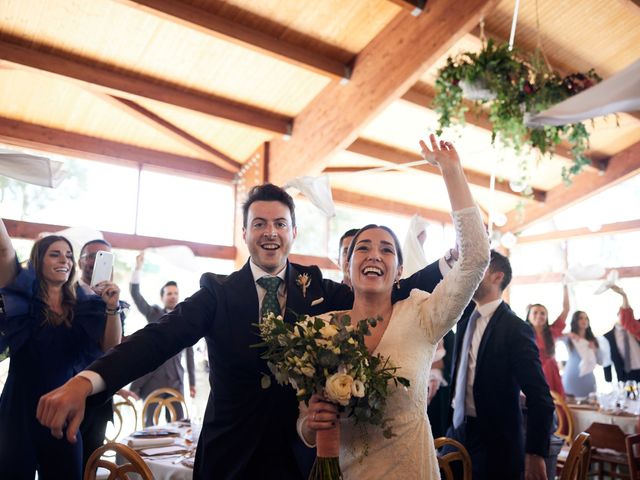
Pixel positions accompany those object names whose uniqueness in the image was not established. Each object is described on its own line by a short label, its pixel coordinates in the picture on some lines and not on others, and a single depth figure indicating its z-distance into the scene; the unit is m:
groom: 1.62
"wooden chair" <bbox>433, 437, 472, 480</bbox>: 2.11
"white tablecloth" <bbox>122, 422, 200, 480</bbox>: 2.53
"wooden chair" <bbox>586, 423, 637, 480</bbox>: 4.12
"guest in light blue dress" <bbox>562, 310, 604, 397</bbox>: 6.39
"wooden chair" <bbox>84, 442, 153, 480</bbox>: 1.82
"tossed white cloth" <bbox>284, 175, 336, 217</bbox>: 3.50
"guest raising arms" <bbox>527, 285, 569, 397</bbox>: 5.52
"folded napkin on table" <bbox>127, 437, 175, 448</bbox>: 2.98
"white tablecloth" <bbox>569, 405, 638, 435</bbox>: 4.75
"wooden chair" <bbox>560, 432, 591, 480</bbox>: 2.15
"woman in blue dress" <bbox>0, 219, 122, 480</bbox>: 2.60
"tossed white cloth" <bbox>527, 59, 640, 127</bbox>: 3.03
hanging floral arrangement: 4.49
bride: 1.61
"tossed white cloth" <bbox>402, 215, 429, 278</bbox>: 3.06
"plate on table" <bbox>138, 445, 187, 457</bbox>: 2.81
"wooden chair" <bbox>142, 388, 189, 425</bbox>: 4.29
